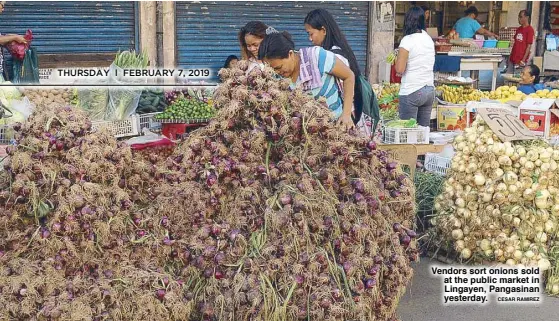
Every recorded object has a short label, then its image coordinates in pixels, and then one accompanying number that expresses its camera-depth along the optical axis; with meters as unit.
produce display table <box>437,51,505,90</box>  10.23
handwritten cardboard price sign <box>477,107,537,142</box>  4.28
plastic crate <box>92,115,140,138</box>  5.13
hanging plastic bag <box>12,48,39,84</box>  6.70
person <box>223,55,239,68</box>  6.84
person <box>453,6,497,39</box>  12.19
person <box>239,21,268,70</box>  5.15
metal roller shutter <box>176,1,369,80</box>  8.49
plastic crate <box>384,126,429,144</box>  5.20
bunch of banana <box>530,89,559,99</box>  6.44
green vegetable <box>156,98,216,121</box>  5.77
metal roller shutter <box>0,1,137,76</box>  7.49
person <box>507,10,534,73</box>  11.41
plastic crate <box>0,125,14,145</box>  4.07
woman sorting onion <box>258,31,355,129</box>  3.87
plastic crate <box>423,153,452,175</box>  5.23
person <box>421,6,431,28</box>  12.42
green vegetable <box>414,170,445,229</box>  4.92
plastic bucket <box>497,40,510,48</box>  11.69
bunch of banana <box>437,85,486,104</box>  8.22
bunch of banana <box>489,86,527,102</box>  6.93
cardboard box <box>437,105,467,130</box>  7.75
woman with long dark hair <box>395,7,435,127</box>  6.07
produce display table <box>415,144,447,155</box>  5.29
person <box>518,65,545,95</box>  7.87
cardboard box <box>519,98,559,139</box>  5.52
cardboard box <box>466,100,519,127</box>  6.15
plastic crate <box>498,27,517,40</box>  12.37
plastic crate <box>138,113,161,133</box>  5.72
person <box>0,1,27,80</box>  6.34
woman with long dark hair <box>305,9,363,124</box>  4.70
